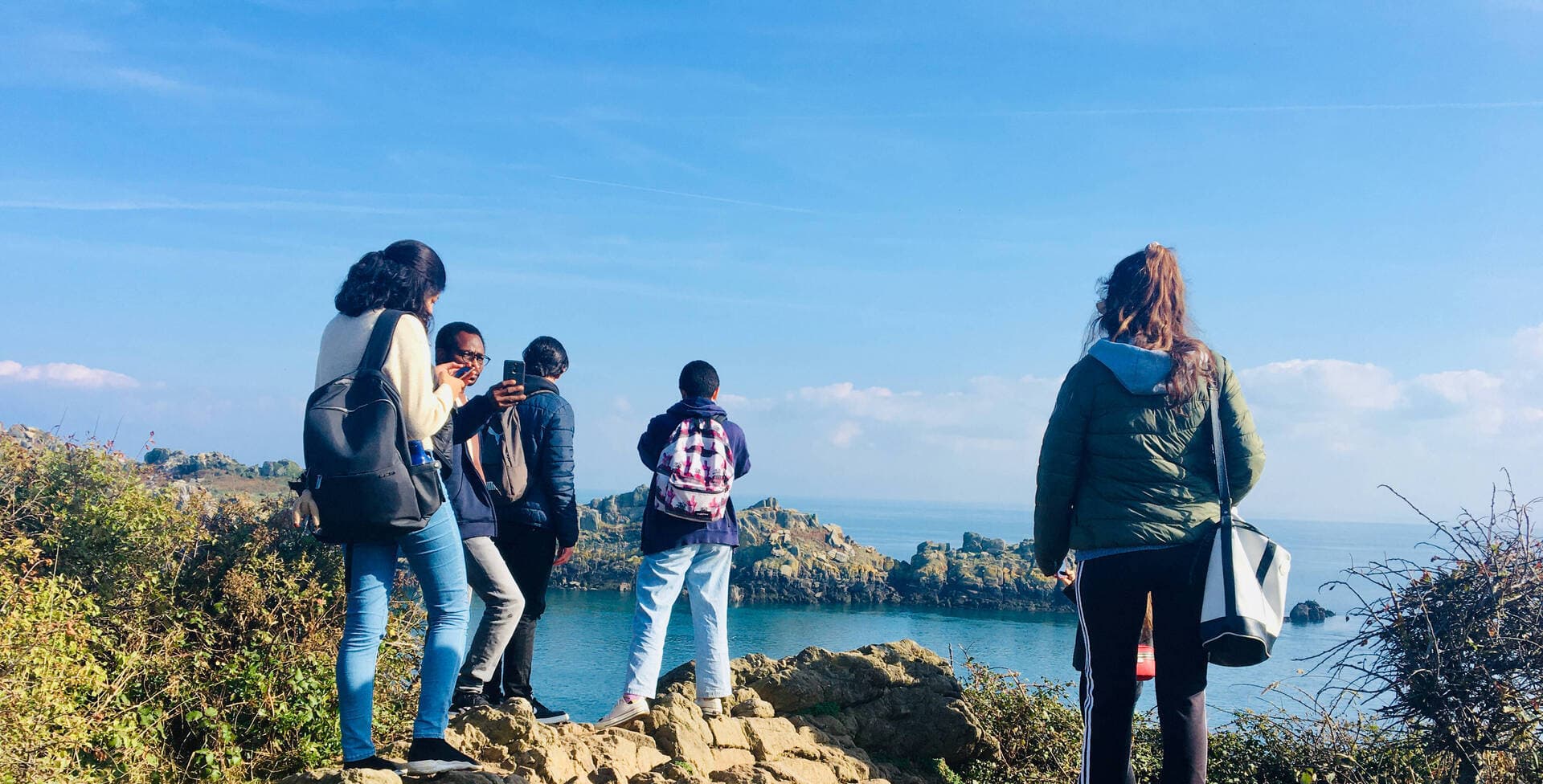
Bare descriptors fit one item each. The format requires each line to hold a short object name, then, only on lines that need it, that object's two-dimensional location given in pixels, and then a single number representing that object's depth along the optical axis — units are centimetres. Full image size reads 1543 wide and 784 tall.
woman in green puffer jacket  382
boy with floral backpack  565
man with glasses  482
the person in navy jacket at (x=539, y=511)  562
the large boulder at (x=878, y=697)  607
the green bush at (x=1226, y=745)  491
